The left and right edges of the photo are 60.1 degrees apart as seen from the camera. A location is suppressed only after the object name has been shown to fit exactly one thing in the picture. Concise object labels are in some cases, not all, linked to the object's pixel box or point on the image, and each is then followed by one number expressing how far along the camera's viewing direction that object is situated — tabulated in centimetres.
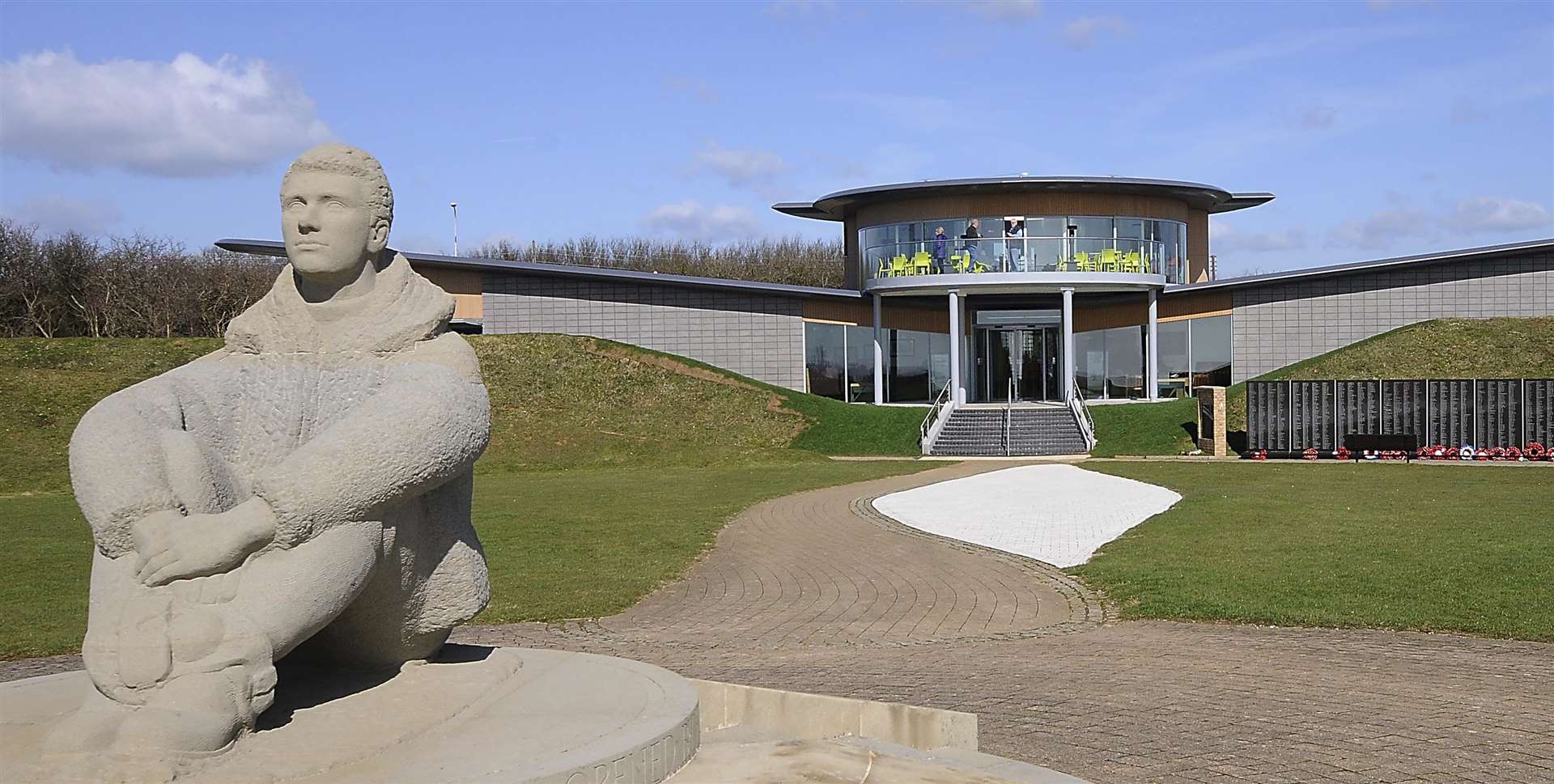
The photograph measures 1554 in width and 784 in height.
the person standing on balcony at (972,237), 4078
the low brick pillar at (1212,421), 3206
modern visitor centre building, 4059
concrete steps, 3481
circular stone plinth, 458
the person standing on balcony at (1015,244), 4075
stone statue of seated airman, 455
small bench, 2953
